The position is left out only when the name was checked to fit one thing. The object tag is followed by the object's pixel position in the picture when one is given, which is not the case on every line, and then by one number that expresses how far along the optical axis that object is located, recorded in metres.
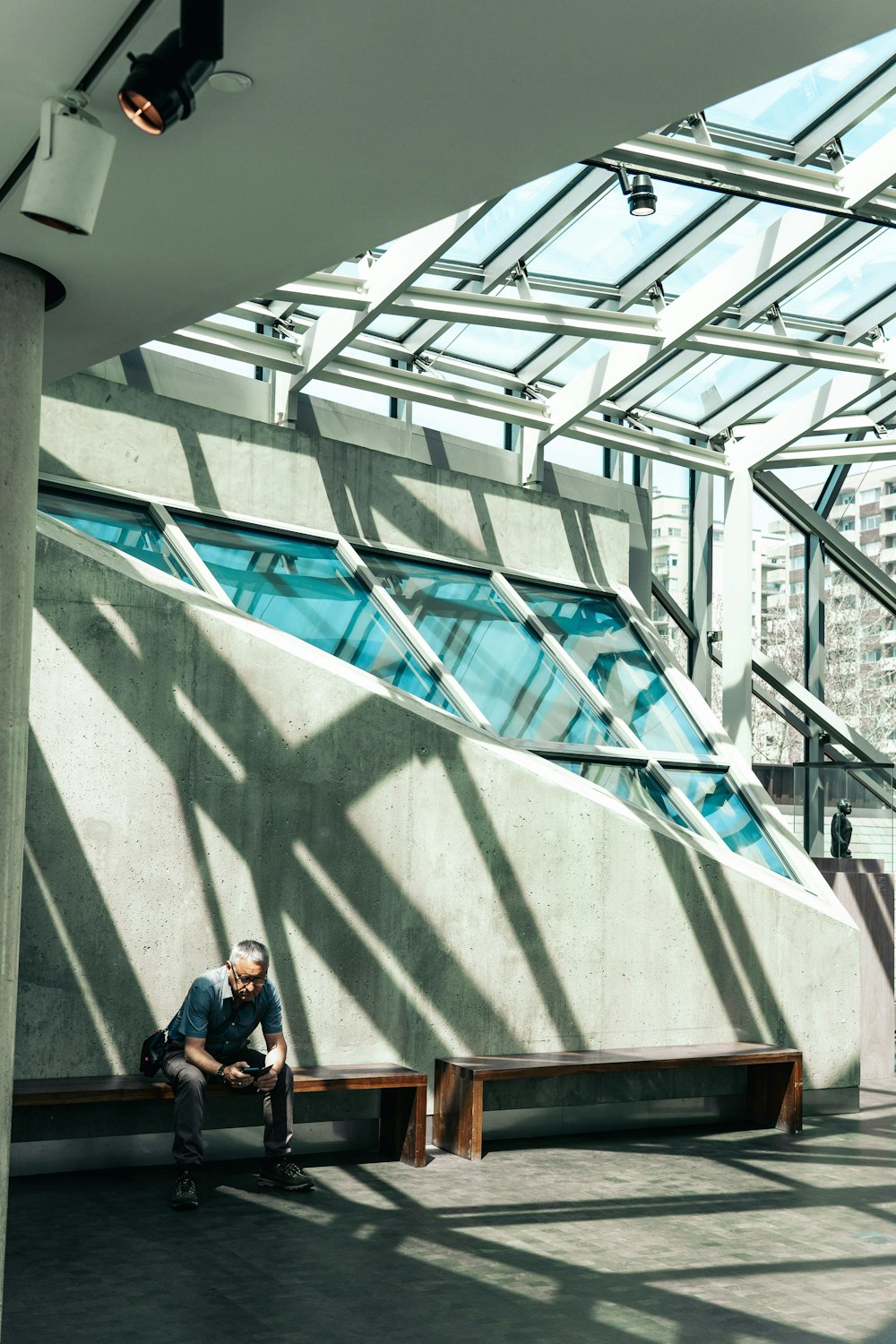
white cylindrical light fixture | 3.19
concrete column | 3.99
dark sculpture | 11.65
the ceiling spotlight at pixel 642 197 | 8.48
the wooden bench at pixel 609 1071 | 7.65
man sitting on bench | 6.46
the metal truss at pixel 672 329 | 9.32
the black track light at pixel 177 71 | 2.71
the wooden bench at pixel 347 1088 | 6.42
